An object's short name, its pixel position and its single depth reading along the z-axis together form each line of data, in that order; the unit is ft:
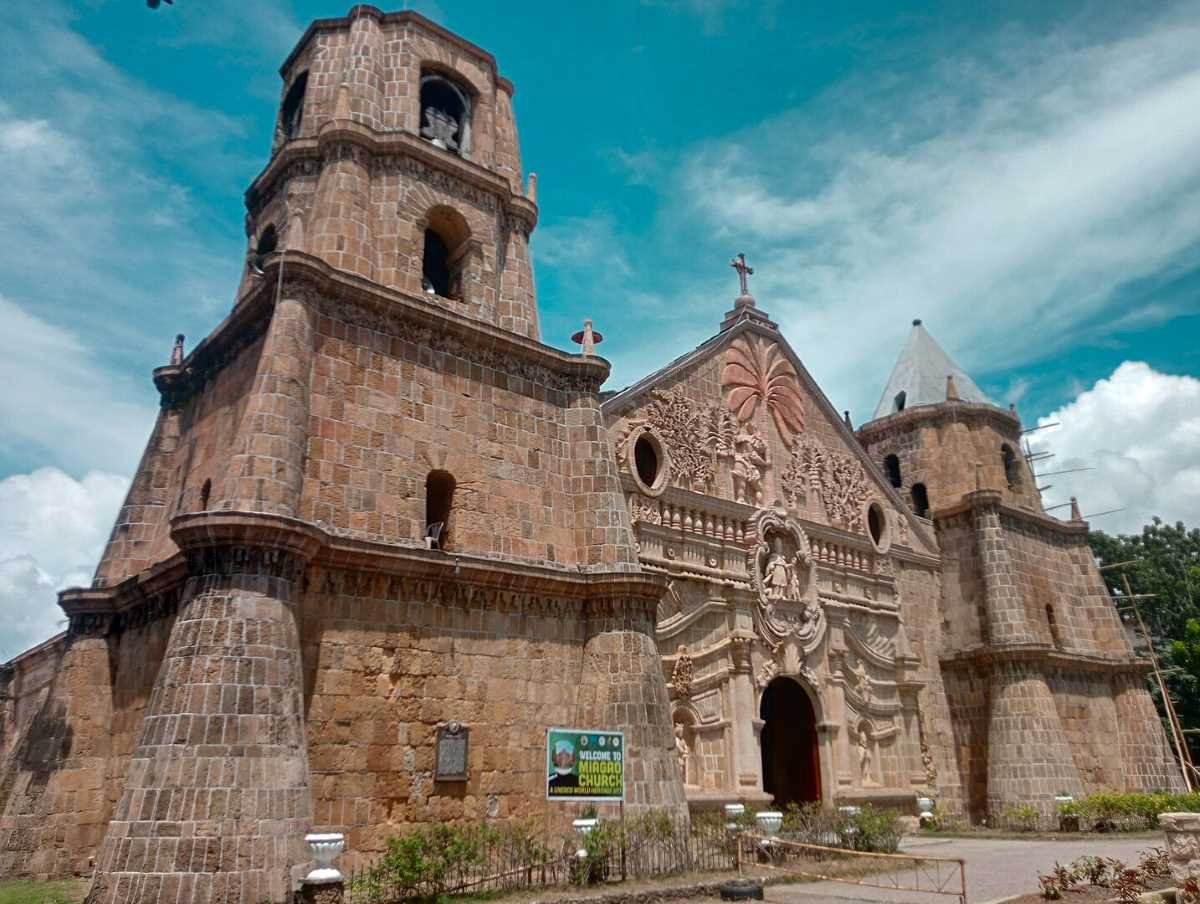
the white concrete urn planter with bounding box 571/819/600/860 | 38.93
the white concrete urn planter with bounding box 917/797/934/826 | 68.03
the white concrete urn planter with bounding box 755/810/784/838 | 45.62
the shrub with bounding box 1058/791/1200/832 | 65.87
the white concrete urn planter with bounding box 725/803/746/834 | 47.19
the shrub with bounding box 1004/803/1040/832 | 67.46
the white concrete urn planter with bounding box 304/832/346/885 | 29.89
